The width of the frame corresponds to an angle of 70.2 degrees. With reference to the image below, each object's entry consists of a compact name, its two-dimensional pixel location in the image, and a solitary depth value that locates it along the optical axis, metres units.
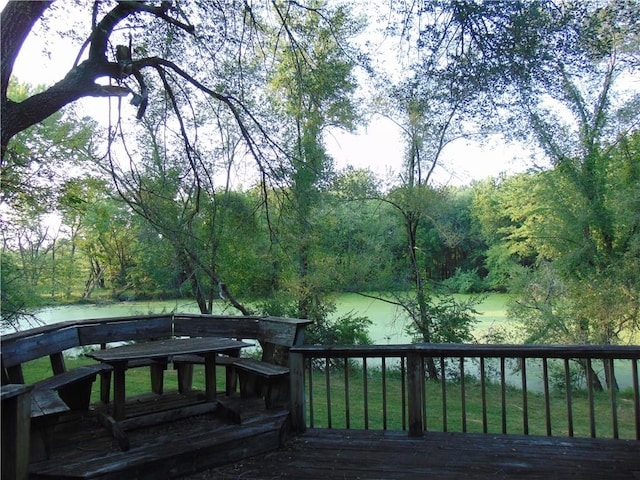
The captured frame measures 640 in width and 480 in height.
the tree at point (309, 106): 5.36
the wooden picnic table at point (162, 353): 2.80
